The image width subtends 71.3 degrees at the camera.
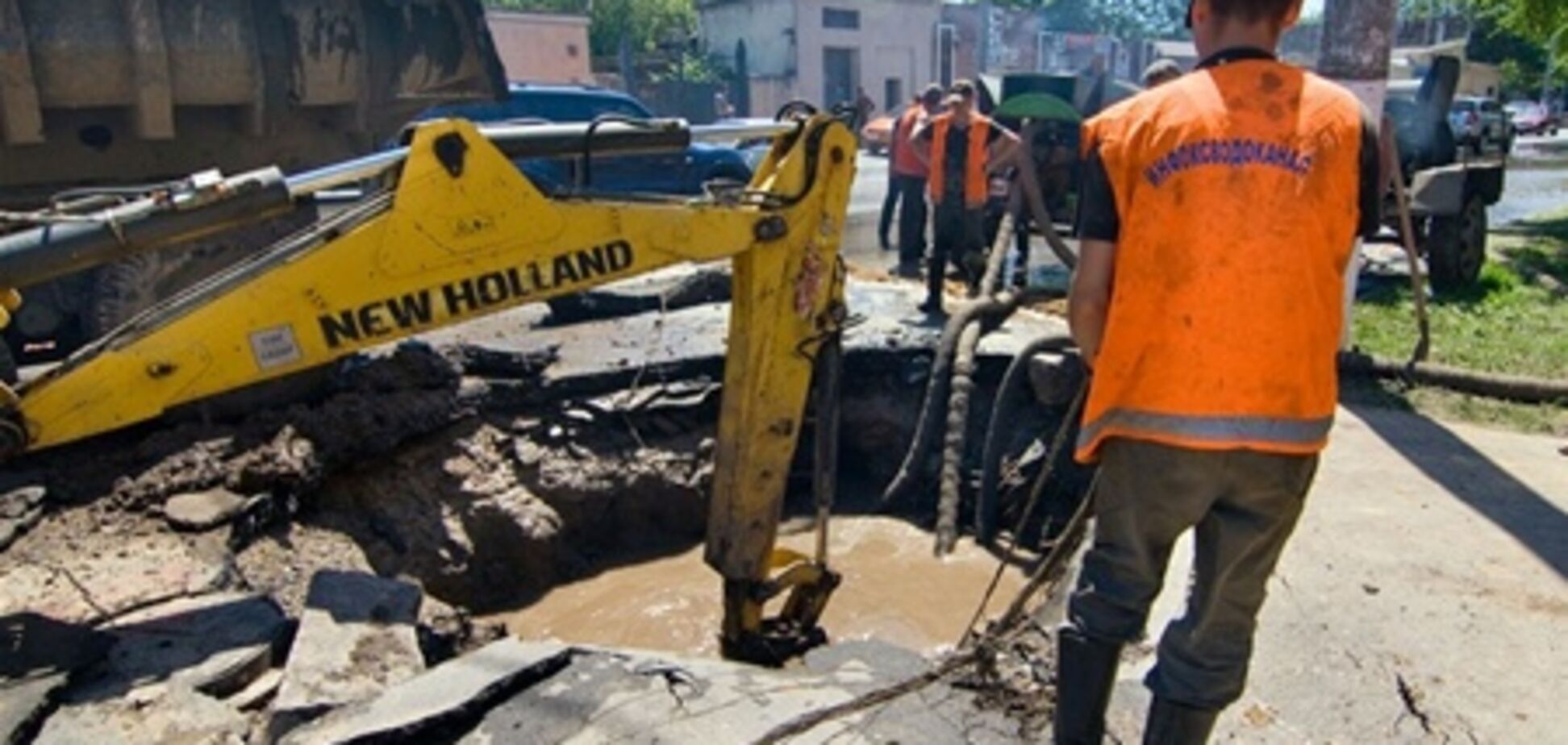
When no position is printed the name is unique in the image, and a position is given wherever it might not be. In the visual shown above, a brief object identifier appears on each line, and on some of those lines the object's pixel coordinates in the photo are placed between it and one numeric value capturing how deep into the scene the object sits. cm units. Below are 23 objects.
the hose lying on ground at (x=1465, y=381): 616
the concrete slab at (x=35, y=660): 275
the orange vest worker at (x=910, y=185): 998
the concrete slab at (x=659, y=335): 614
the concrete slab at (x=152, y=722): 277
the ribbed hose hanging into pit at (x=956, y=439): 568
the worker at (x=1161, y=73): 676
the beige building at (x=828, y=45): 3281
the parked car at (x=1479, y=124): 1129
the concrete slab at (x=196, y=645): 301
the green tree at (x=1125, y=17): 6316
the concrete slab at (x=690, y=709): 289
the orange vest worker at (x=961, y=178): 789
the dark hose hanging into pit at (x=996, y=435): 573
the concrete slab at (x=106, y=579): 338
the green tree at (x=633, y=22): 3316
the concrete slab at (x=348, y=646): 288
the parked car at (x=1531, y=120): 3622
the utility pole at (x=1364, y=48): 615
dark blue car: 1020
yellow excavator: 280
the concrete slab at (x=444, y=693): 273
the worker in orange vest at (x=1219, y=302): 204
